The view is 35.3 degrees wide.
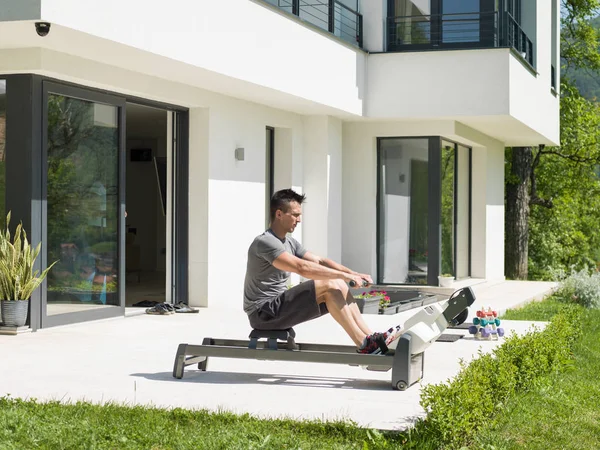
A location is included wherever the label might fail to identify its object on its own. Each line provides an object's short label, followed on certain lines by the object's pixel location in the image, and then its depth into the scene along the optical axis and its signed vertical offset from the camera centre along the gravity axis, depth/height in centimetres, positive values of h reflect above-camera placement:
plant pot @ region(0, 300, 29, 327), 1041 -103
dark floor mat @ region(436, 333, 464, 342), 1048 -132
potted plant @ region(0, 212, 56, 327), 1034 -64
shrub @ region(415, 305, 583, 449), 559 -118
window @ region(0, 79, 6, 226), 1073 +93
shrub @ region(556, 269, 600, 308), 1645 -124
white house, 1074 +147
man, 760 -55
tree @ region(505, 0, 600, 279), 2922 +240
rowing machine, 719 -105
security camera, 913 +187
